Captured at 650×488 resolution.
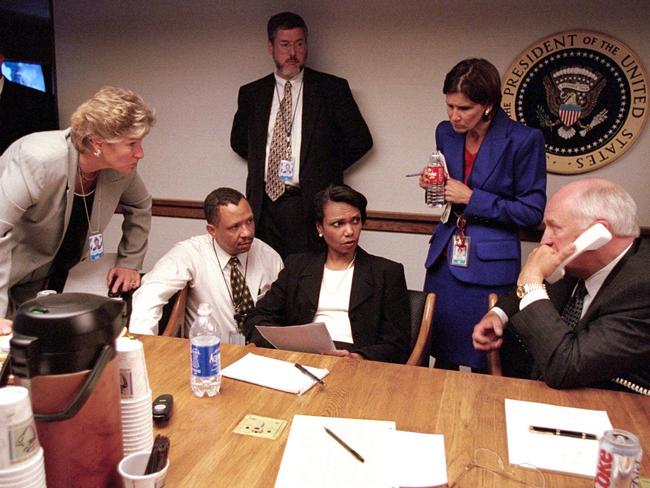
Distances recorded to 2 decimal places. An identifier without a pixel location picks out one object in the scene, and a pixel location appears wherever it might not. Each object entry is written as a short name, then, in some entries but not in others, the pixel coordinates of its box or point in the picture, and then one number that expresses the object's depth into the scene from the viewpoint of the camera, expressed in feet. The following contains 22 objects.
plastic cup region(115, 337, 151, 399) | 3.56
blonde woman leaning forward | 6.95
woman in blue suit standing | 7.81
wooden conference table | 3.93
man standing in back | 11.43
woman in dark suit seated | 7.59
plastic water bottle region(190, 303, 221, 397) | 4.81
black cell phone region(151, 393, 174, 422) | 4.50
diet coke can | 3.33
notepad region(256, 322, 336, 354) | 6.23
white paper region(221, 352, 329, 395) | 5.13
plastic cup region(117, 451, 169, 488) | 3.32
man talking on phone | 5.11
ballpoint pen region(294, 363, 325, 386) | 5.23
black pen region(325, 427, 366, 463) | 4.00
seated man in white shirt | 8.27
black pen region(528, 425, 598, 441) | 4.34
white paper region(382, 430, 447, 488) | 3.77
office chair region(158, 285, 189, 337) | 7.68
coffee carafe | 2.98
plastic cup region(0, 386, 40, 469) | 2.73
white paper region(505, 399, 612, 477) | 4.01
